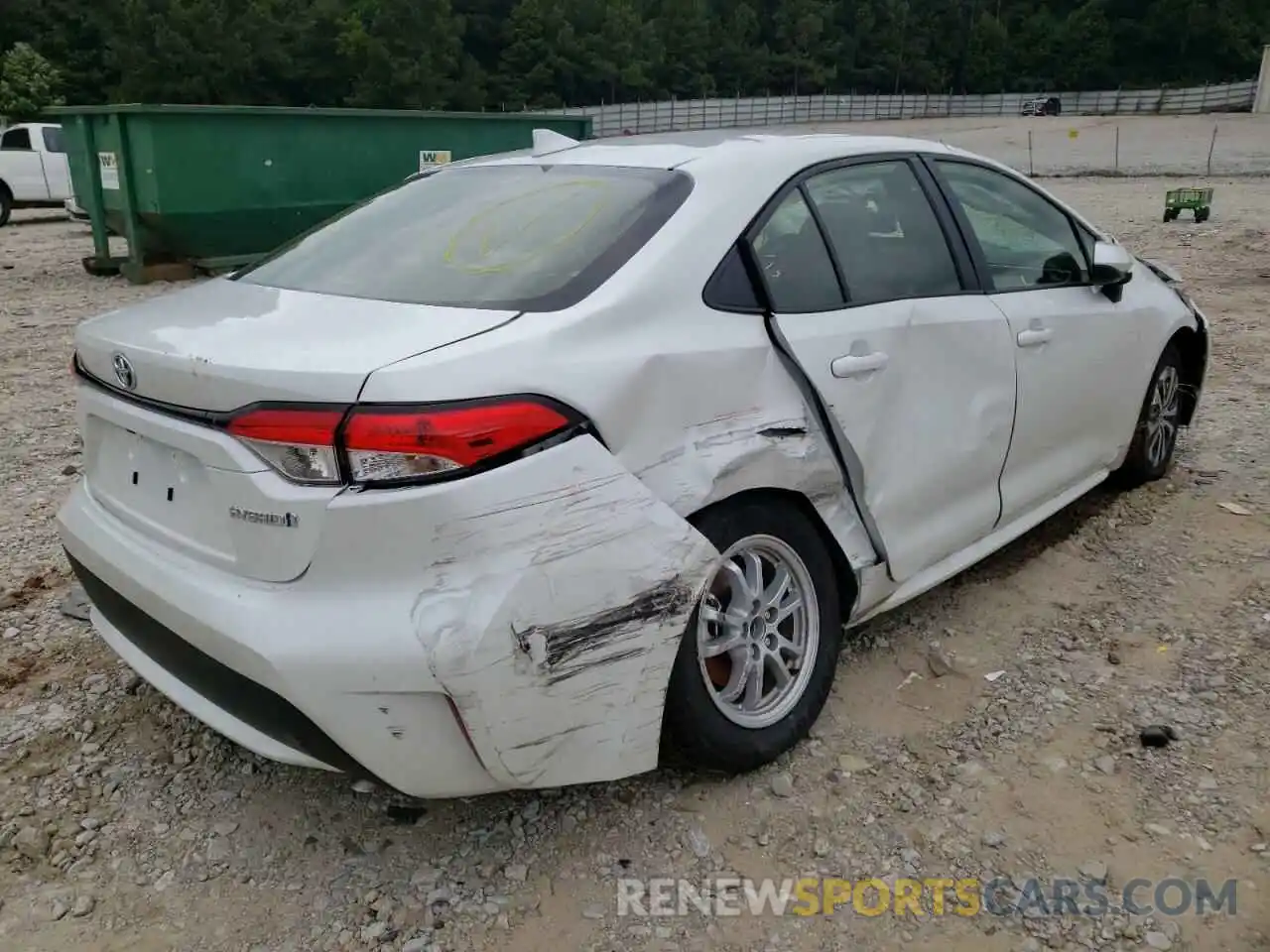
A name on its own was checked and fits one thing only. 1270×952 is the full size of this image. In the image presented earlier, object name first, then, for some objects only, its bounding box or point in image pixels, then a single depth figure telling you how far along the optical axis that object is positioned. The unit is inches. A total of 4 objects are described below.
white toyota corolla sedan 79.9
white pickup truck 716.7
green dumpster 411.8
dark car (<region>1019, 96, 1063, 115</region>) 2886.3
